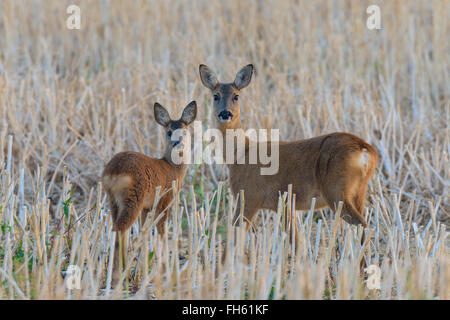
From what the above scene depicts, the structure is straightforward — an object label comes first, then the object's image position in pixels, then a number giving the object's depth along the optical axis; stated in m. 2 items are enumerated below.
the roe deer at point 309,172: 10.43
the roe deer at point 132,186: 9.52
